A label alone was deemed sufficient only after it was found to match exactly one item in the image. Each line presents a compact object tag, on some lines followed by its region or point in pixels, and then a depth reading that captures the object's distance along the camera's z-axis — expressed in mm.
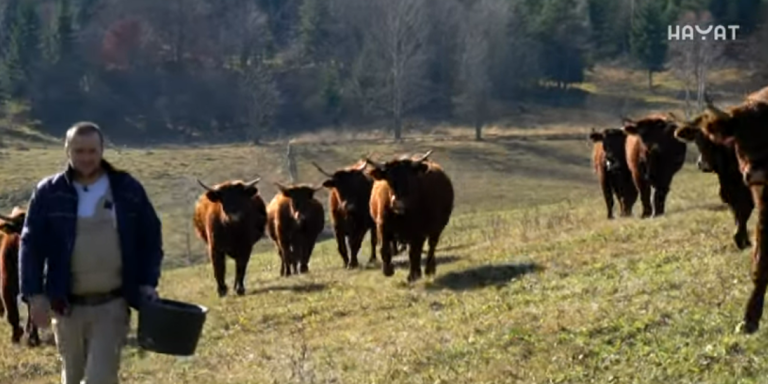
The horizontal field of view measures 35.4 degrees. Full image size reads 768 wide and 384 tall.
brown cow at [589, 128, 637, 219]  25656
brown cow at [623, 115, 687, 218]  23031
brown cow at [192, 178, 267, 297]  22438
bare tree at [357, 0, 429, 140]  84500
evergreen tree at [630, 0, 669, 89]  94250
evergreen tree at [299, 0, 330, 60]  99938
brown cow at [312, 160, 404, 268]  24812
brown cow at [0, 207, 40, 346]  19312
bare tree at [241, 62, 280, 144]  85188
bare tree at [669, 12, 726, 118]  80688
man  8820
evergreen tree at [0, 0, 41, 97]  91125
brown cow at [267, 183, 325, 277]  26500
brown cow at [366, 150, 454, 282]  19297
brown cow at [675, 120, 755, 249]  13867
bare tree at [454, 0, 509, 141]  79438
